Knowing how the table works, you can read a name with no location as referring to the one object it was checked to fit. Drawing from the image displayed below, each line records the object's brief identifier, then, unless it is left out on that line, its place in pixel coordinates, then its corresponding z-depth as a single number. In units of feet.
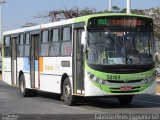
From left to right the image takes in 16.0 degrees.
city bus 59.47
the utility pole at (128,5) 101.29
